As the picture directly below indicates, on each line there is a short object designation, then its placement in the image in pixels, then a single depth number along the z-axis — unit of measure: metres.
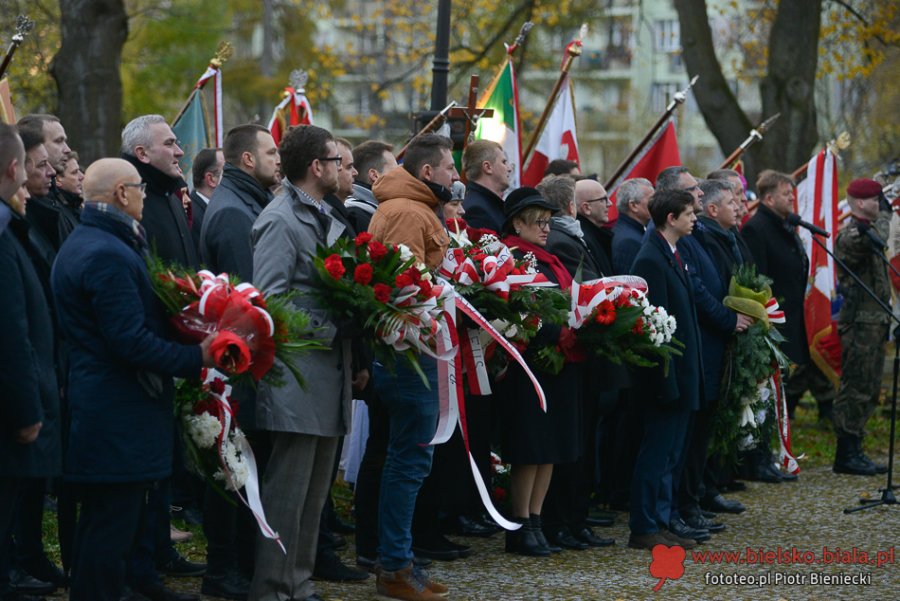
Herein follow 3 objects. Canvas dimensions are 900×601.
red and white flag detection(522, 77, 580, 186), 11.91
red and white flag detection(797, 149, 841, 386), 12.57
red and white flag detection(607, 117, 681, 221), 11.91
